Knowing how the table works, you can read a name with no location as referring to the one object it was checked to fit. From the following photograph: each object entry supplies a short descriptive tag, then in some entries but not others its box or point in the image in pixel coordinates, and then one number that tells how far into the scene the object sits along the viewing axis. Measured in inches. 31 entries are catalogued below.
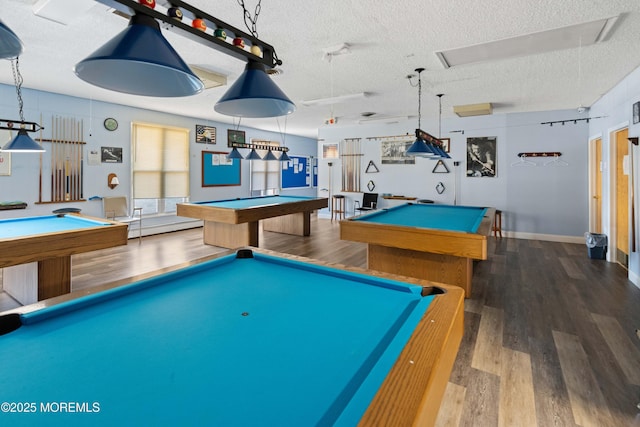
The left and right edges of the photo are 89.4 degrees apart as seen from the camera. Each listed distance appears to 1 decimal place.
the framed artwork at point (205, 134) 310.4
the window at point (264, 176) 378.9
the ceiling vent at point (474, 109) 233.9
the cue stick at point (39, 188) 213.8
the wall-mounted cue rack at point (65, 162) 218.5
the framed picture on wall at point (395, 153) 316.8
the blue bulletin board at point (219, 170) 318.7
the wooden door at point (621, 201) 179.6
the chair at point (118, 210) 241.7
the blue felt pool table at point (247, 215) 200.4
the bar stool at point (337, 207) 356.5
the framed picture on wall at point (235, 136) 342.3
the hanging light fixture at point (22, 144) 134.3
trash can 196.7
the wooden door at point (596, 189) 225.1
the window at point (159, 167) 267.6
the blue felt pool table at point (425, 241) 116.3
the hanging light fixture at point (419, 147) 157.8
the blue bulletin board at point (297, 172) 435.2
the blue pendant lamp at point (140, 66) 39.9
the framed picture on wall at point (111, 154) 244.8
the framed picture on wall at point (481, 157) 275.6
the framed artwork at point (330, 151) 362.0
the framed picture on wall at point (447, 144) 294.0
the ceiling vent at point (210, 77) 163.3
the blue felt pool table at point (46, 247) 102.3
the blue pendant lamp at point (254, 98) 59.7
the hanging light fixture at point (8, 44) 35.1
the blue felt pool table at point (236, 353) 30.0
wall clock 245.3
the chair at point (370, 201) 326.9
